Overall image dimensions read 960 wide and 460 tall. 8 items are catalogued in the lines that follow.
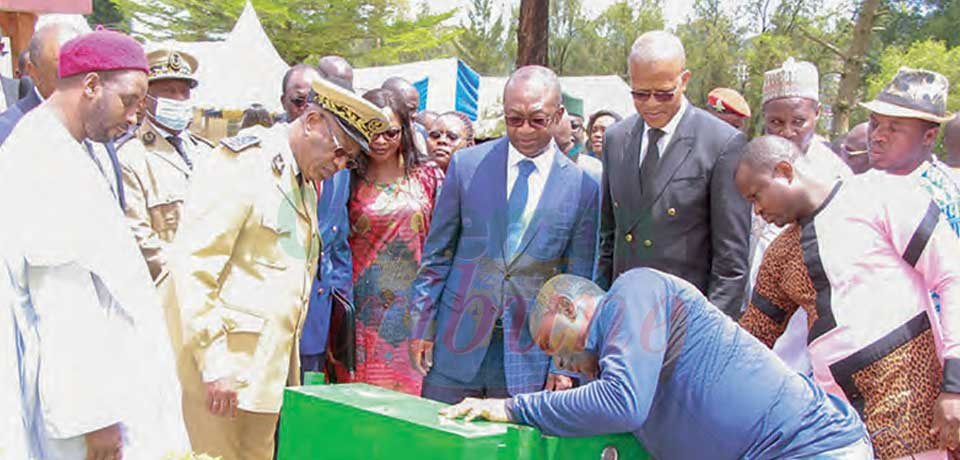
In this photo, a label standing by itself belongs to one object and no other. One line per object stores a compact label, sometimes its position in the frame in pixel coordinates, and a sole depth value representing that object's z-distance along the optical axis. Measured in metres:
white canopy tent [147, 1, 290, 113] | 16.52
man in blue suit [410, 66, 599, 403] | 3.86
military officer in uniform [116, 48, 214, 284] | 4.14
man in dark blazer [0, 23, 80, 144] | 4.13
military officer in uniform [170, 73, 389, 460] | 3.34
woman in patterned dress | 4.68
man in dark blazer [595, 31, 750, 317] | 3.68
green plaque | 2.48
